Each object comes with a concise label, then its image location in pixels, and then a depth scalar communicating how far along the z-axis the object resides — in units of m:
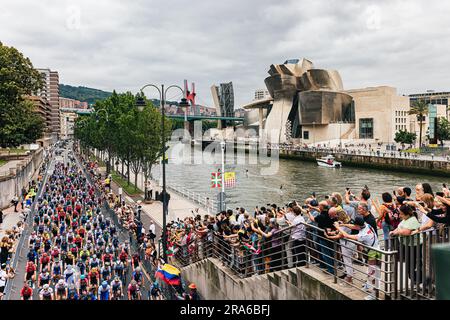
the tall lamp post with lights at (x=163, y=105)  15.42
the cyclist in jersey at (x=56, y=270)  14.78
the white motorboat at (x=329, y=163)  68.69
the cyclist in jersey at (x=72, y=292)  13.14
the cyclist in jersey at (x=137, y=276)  14.25
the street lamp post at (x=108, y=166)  54.53
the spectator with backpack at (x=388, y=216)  8.12
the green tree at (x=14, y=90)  42.66
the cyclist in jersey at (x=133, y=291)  13.21
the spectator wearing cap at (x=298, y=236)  8.05
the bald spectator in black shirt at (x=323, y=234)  7.52
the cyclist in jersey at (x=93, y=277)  13.95
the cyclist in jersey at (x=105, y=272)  14.54
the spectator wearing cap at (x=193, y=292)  11.21
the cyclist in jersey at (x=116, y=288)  13.34
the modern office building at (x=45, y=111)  128.50
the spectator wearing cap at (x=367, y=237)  6.68
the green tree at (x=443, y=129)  101.93
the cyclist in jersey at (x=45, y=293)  12.32
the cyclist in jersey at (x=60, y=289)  12.99
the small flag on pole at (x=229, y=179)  28.06
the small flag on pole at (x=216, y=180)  27.42
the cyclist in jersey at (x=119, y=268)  14.89
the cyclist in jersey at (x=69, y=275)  13.56
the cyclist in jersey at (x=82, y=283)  13.70
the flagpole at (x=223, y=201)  22.95
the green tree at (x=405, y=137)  87.69
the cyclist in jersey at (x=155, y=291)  12.79
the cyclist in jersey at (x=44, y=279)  13.62
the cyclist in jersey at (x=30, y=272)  14.62
